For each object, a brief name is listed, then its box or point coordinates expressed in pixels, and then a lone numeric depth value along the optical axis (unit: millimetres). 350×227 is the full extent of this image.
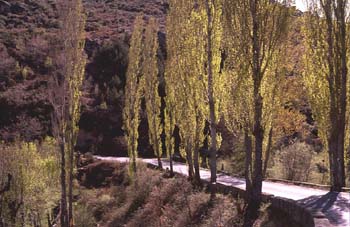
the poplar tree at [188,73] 19984
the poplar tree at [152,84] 33625
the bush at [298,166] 27672
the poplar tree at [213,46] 18828
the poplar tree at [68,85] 22250
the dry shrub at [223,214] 14523
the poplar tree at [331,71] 17500
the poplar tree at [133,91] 33938
